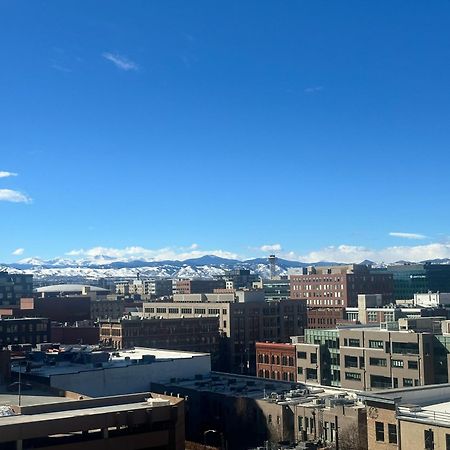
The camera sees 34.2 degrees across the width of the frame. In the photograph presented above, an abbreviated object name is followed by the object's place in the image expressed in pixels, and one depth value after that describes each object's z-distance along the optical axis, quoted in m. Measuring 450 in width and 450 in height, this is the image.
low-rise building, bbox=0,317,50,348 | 159.41
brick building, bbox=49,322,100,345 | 169.12
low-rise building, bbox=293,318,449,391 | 102.94
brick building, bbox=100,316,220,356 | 168.50
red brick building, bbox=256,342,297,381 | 137.38
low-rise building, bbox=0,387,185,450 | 45.88
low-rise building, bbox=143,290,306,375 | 178.75
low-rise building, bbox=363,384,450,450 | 55.72
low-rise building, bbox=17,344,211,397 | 95.44
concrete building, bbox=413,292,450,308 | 175.62
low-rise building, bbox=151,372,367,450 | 77.44
